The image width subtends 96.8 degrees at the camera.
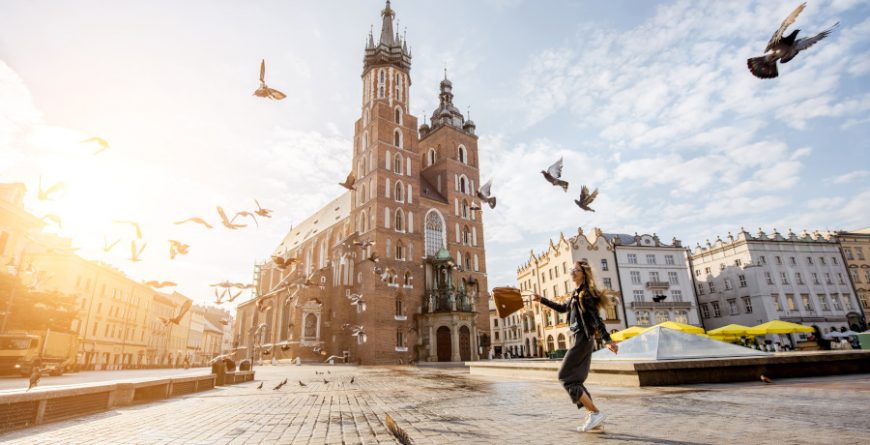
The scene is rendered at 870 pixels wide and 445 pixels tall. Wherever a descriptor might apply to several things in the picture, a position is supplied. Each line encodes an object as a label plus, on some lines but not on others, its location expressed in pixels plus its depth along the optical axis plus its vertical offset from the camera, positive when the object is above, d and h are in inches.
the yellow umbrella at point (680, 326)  579.5 +2.9
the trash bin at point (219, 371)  530.0 -34.7
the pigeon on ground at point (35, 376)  272.5 -16.5
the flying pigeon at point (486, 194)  513.4 +183.9
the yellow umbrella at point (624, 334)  710.5 -6.6
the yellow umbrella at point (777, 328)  799.7 -7.8
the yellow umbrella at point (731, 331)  742.5 -8.5
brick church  1520.7 +360.6
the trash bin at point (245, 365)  676.7 -34.7
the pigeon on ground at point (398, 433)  158.2 -39.6
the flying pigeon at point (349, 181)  575.2 +228.2
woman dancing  181.3 +1.5
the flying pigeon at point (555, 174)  423.2 +167.2
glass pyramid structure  384.5 -19.2
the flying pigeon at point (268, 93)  361.4 +227.2
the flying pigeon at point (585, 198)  450.0 +151.9
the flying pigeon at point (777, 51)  240.7 +167.4
